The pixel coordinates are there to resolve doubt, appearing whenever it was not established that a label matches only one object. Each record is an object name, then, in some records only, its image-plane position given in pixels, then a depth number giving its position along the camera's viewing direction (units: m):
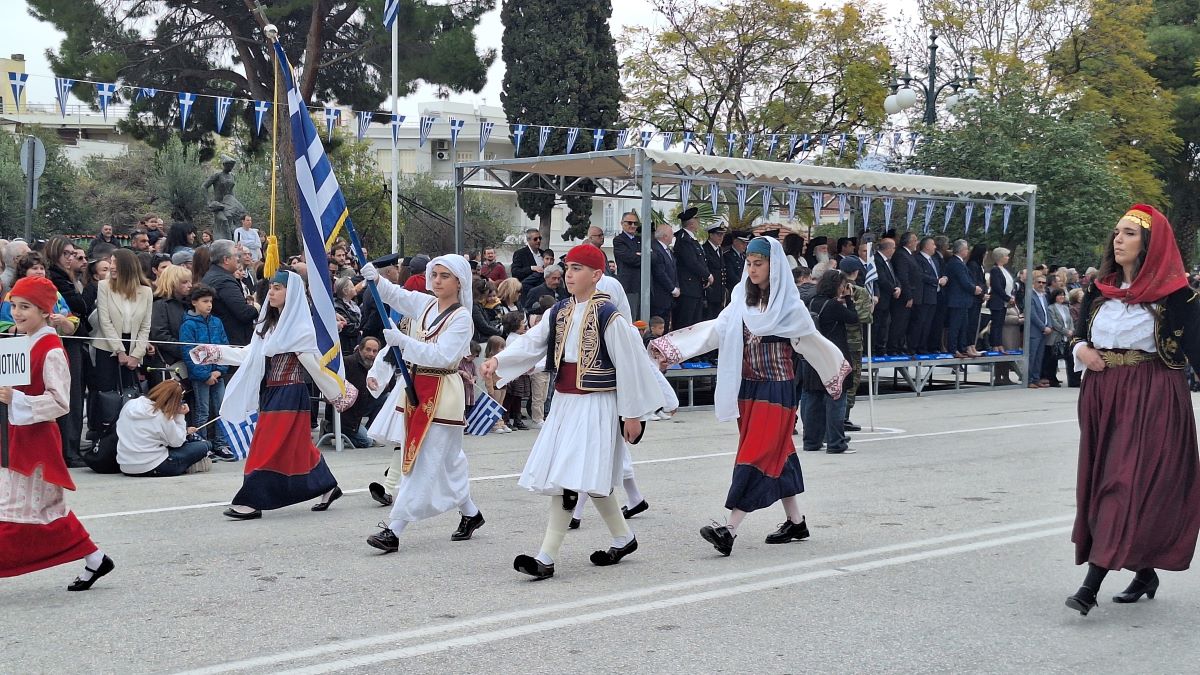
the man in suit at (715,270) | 17.47
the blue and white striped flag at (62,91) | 17.36
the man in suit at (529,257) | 18.19
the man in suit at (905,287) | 18.77
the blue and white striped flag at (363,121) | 21.44
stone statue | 19.39
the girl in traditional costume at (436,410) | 7.71
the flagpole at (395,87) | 26.95
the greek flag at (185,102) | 18.62
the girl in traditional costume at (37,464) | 6.43
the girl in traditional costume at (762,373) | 7.69
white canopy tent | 15.99
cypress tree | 34.53
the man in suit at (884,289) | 18.36
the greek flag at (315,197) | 7.39
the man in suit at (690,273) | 16.92
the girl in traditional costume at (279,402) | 8.80
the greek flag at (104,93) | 19.53
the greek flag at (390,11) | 25.75
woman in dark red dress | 6.11
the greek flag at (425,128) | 21.81
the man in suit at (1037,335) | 21.27
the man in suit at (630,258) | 16.62
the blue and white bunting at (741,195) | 17.31
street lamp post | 26.98
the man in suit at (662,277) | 16.39
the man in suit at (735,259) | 17.70
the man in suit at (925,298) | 19.16
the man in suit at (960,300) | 19.75
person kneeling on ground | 10.89
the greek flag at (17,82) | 16.42
